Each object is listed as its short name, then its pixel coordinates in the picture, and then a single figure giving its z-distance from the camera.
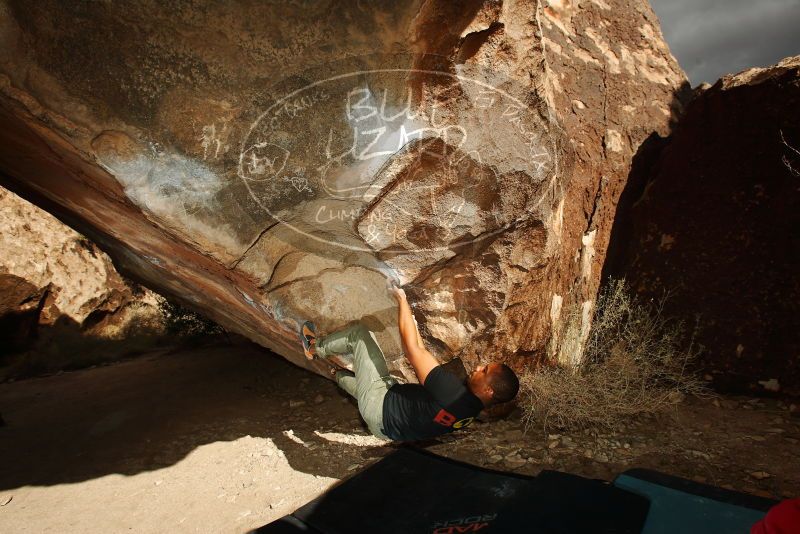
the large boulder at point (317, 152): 1.89
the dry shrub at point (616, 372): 2.90
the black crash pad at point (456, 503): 1.61
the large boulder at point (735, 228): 2.98
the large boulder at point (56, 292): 6.39
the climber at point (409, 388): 2.24
